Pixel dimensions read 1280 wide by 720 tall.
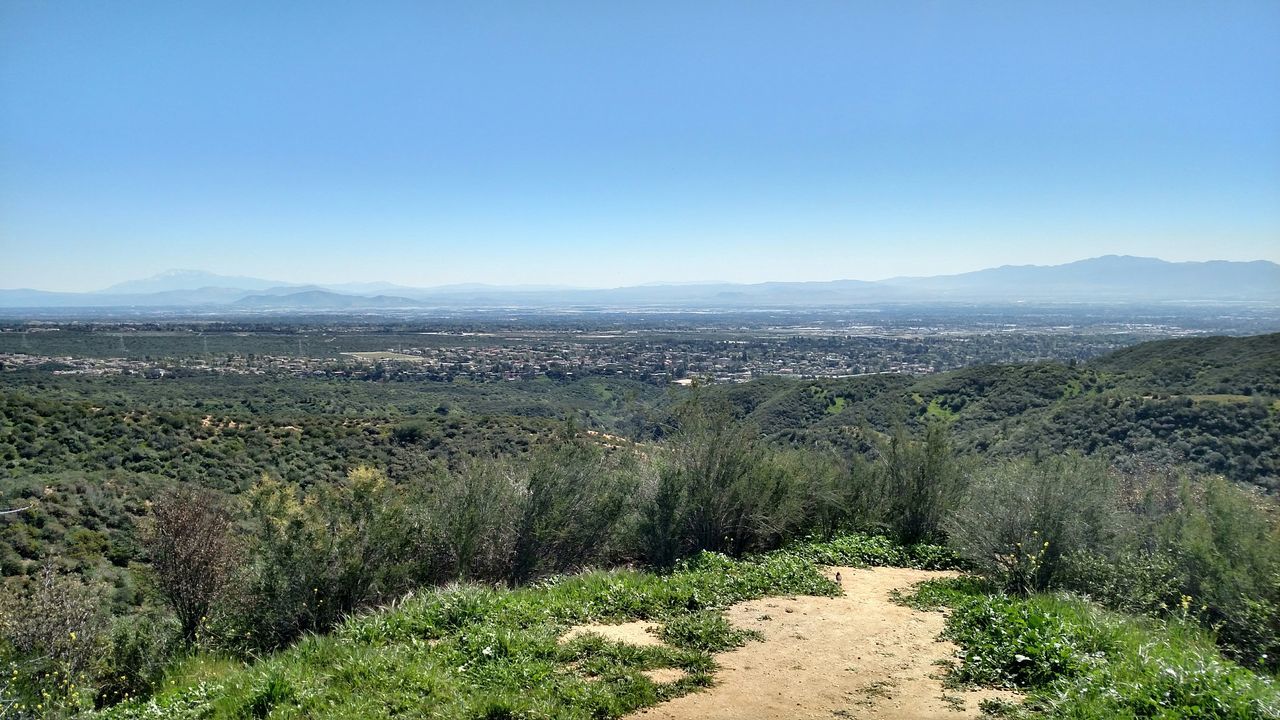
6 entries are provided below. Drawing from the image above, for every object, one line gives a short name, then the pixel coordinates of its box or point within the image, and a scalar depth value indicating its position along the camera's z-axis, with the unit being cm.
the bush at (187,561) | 810
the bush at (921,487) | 1209
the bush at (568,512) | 967
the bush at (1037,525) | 802
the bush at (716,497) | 1053
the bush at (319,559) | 754
